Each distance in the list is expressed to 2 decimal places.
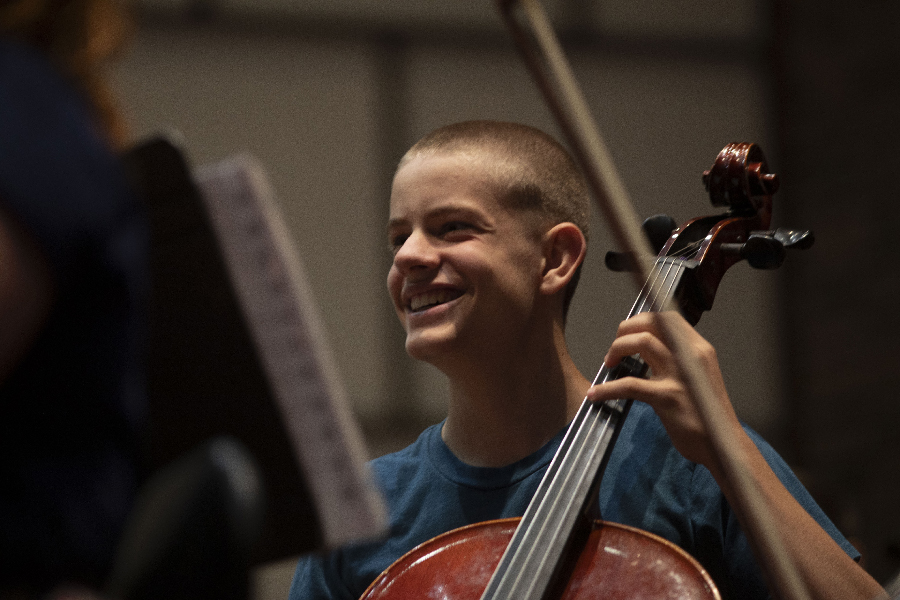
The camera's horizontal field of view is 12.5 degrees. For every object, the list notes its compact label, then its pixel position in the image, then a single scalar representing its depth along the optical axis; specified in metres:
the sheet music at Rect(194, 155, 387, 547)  2.84
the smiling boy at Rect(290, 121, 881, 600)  3.08
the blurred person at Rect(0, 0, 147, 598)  2.60
